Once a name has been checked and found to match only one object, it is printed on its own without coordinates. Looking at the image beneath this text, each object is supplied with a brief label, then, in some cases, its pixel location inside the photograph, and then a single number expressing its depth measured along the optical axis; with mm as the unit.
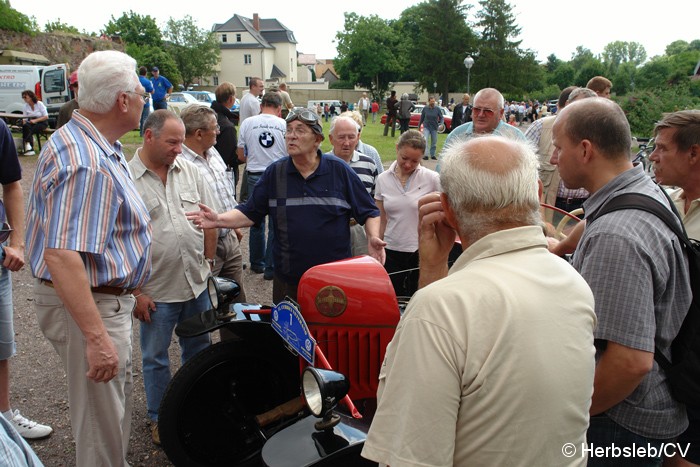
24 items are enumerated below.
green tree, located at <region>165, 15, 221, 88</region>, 68188
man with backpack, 1680
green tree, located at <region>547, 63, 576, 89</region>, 73750
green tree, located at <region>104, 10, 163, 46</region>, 64312
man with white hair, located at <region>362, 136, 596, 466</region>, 1205
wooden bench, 13460
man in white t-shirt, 5941
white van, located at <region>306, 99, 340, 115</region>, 43912
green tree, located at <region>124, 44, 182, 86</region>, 49453
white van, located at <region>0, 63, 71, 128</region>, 19297
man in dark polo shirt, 3369
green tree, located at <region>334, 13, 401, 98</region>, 71188
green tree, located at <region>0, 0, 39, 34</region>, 27391
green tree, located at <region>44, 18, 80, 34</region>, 34019
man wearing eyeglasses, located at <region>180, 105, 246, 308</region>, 3836
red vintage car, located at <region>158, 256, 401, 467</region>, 2176
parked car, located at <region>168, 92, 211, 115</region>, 26839
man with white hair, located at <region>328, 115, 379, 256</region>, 4664
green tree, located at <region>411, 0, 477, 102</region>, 61375
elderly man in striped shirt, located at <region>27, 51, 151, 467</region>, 2080
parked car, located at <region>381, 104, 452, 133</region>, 28678
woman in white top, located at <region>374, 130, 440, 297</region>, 4367
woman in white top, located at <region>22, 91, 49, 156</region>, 13266
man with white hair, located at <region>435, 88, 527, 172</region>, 4793
